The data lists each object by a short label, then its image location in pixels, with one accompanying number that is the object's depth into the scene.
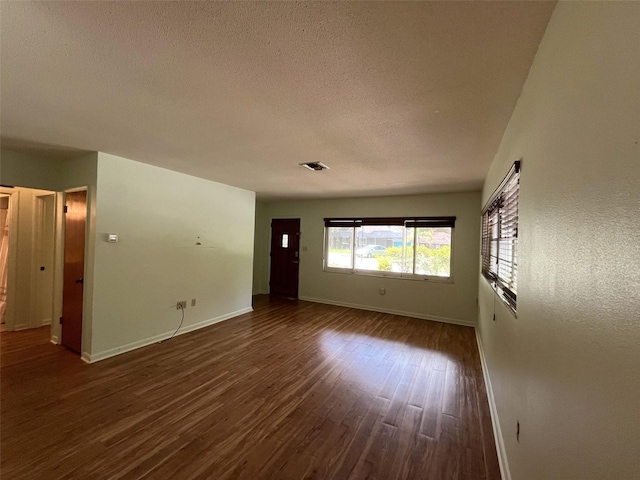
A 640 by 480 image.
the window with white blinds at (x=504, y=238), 1.85
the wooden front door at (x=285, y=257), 6.62
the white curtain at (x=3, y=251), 4.32
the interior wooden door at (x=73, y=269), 3.21
